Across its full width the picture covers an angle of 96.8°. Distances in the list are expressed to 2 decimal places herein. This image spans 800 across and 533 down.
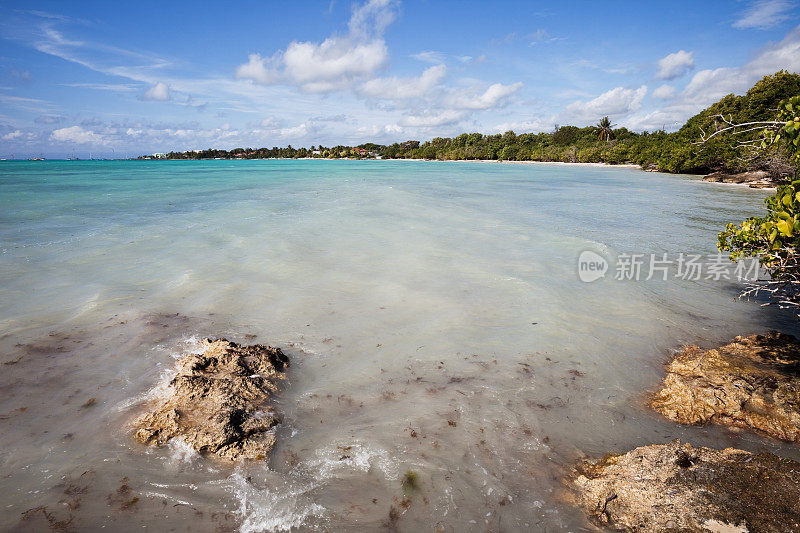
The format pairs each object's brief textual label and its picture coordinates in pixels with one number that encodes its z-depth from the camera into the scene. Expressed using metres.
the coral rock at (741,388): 3.52
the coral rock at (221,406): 3.16
